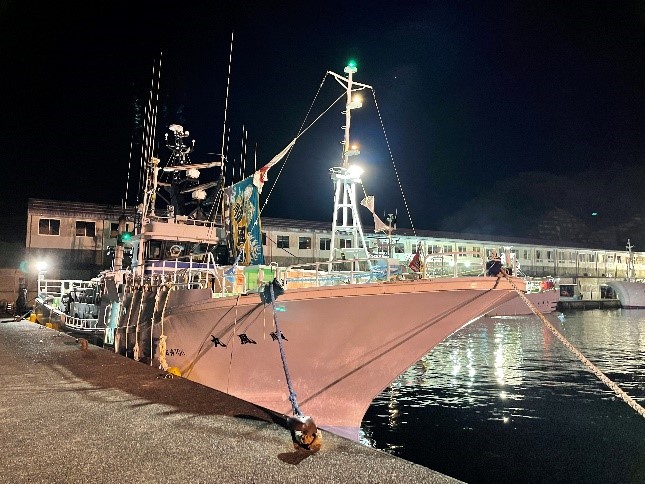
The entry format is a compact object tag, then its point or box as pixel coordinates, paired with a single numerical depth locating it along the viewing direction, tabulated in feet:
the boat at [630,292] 230.68
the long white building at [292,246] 123.13
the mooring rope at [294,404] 19.29
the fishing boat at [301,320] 36.09
